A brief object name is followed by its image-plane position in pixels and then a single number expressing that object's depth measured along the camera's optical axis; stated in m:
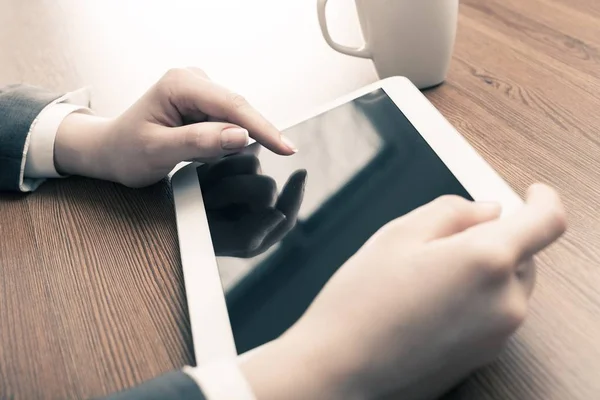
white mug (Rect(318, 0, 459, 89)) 0.49
